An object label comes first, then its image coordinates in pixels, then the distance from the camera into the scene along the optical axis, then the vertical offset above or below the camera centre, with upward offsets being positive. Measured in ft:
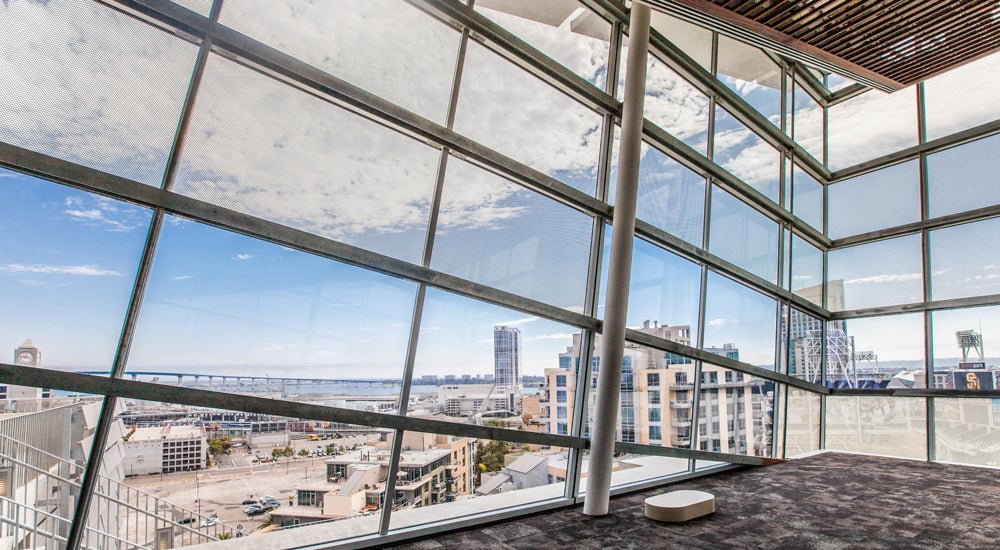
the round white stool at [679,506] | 17.93 -4.34
